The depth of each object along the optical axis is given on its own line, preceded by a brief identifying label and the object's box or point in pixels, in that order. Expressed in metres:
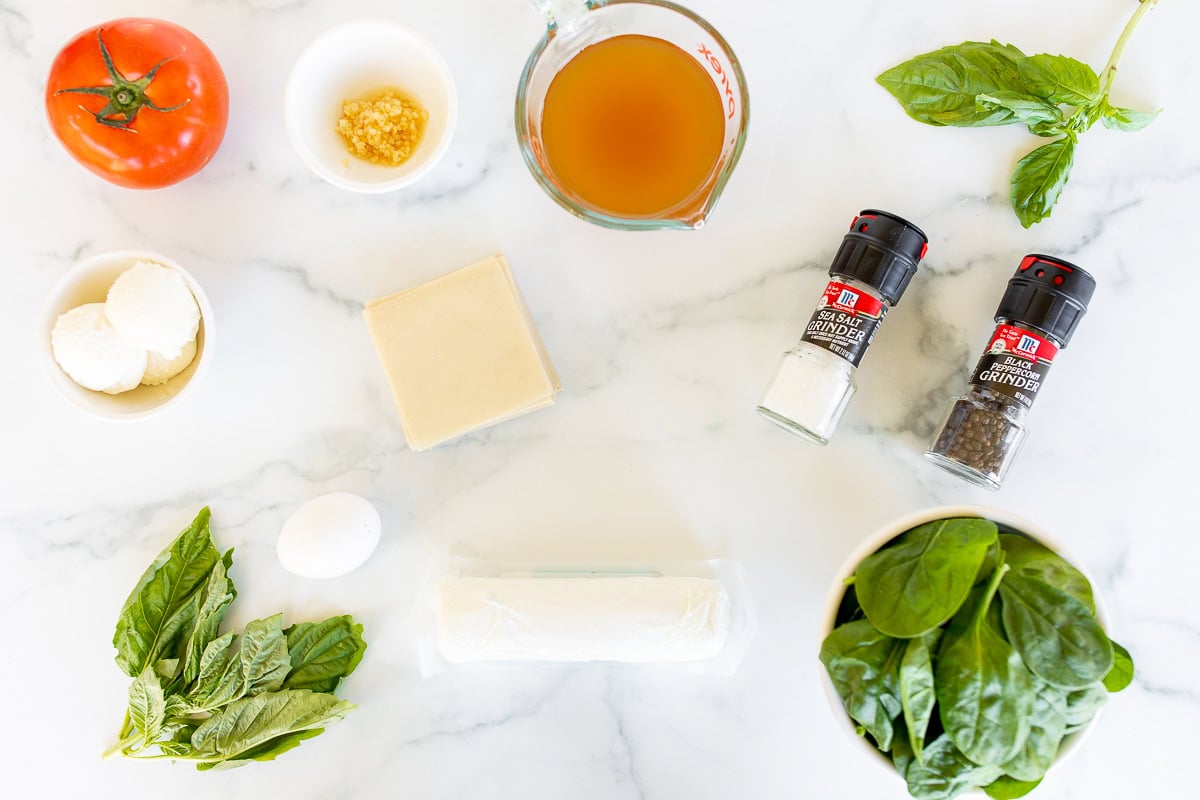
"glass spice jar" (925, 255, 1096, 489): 0.97
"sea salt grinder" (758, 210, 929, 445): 0.97
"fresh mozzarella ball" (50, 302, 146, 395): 0.96
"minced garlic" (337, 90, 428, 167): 1.03
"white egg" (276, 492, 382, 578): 1.03
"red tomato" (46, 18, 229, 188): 0.94
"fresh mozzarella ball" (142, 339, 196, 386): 1.01
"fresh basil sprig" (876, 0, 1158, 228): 1.02
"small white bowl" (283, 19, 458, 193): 1.00
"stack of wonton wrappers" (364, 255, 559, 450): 1.04
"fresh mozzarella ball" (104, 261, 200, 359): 0.96
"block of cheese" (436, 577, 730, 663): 1.02
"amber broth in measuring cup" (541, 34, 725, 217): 1.01
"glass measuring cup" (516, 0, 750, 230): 0.96
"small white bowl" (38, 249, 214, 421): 0.97
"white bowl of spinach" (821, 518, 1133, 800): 0.77
